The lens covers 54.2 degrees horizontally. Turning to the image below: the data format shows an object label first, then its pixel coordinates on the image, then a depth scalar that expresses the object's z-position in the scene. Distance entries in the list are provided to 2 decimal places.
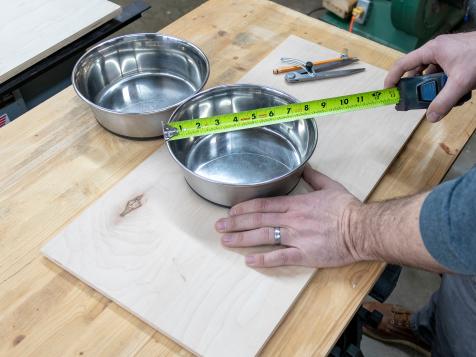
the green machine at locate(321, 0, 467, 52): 2.07
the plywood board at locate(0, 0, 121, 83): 1.29
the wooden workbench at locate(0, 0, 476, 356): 0.80
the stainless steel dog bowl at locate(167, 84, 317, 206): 1.04
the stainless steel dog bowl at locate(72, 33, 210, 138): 1.19
